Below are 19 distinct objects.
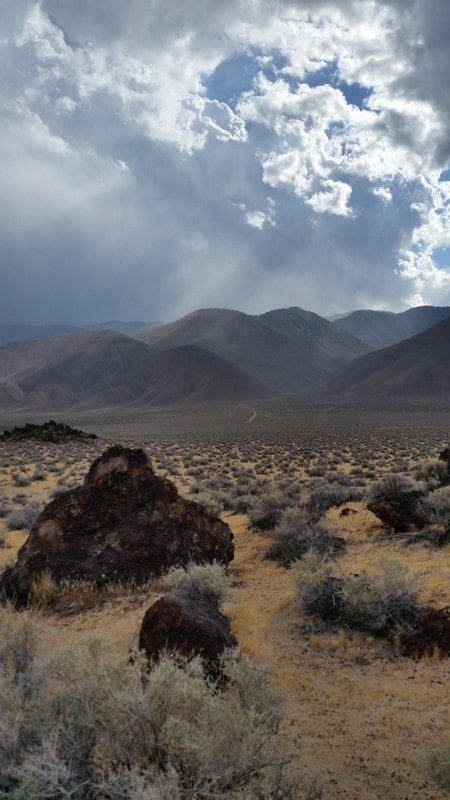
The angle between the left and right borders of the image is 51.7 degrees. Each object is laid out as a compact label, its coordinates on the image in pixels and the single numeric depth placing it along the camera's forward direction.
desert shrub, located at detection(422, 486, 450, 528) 8.62
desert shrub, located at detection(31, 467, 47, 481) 22.61
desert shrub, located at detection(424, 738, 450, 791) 3.17
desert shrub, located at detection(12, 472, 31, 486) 21.35
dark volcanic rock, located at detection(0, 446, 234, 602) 7.61
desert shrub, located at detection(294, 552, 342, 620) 6.08
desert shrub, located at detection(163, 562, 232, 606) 6.34
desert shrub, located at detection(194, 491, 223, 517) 13.20
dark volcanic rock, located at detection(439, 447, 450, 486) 11.67
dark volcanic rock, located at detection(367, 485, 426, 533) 9.34
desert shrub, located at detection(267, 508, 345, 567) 8.47
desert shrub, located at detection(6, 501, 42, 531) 13.00
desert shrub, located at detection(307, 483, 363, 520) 12.66
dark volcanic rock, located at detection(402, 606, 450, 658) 5.09
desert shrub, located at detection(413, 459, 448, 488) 12.65
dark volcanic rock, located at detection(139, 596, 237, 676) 4.51
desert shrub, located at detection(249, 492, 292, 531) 11.01
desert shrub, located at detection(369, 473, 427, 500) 12.92
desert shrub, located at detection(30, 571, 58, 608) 6.92
